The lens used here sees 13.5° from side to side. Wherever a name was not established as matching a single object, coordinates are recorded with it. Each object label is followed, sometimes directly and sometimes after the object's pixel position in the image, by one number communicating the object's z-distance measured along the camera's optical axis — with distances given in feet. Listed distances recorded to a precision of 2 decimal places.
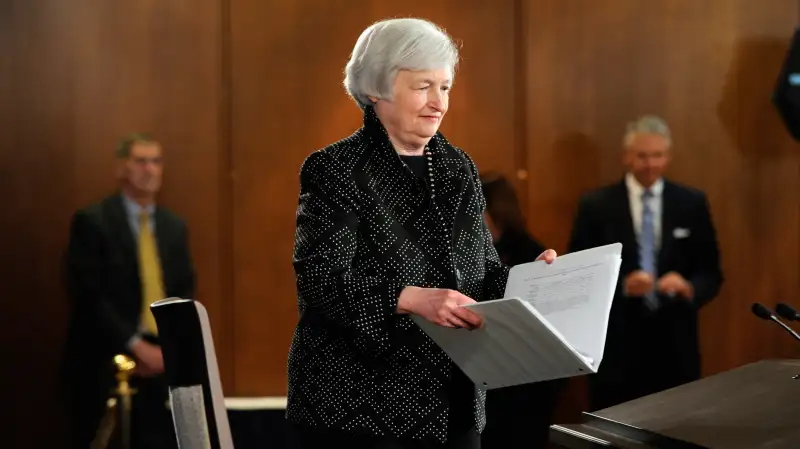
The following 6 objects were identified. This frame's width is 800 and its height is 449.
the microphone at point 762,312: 19.91
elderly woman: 19.98
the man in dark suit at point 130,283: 31.47
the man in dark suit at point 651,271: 33.29
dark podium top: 19.35
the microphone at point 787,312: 19.75
